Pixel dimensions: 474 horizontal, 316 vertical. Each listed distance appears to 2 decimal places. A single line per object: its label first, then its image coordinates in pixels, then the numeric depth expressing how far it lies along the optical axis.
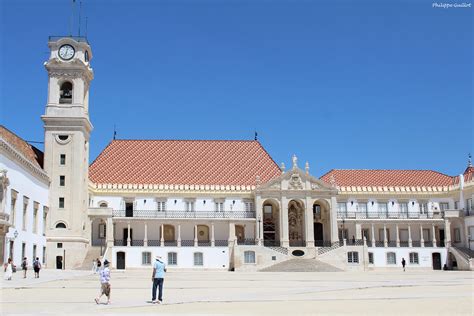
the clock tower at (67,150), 46.94
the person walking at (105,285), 16.47
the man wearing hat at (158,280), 16.39
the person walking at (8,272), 27.77
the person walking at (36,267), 31.48
